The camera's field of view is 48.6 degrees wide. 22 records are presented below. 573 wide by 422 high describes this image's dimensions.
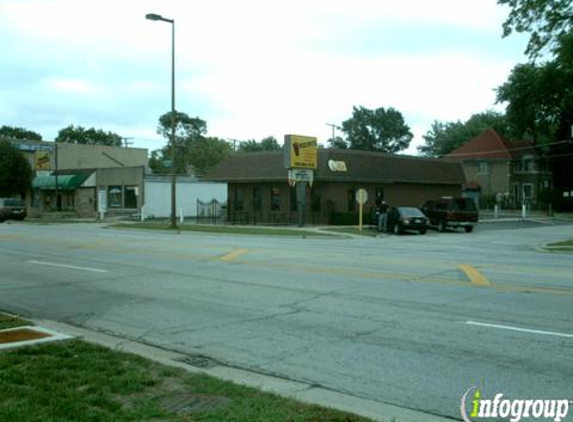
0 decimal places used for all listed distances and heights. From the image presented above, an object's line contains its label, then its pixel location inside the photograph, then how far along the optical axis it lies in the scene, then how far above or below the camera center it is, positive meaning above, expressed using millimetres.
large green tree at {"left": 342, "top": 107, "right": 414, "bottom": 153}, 97938 +11062
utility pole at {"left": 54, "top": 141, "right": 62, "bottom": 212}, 59594 -230
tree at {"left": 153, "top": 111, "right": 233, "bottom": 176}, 87188 +6767
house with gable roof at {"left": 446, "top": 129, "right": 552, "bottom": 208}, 67000 +3041
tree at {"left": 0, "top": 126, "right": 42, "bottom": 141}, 113781 +11999
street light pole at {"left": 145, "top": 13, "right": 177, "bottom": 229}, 33281 +5512
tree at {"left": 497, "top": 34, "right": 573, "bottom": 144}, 55375 +8856
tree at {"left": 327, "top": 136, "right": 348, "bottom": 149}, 99875 +9053
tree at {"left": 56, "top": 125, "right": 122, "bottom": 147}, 115375 +11459
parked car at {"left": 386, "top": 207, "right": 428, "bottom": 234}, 33344 -1023
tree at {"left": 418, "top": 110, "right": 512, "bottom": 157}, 91562 +10334
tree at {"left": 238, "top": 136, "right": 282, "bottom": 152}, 100319 +8733
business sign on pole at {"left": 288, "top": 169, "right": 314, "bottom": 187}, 36566 +1431
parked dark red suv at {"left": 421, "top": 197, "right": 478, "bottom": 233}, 36344 -722
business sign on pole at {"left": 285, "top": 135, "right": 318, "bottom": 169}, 36781 +2869
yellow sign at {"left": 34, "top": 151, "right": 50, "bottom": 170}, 57750 +3502
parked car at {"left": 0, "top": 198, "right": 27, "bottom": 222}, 49500 -848
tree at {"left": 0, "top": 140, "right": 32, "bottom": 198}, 60156 +2640
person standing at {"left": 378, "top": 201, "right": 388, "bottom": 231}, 34938 -855
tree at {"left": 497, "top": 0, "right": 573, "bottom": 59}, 31078 +9180
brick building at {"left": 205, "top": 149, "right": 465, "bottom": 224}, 40719 +1171
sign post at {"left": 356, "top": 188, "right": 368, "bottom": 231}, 33969 +232
